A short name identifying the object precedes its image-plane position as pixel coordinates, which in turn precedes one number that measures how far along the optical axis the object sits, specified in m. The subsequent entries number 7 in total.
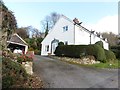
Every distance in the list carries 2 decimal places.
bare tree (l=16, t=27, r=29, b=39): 21.11
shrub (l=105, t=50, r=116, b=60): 11.53
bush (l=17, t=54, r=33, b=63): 5.74
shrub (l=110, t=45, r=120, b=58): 13.87
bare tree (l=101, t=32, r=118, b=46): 23.71
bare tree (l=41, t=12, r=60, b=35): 26.75
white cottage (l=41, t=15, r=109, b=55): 13.40
